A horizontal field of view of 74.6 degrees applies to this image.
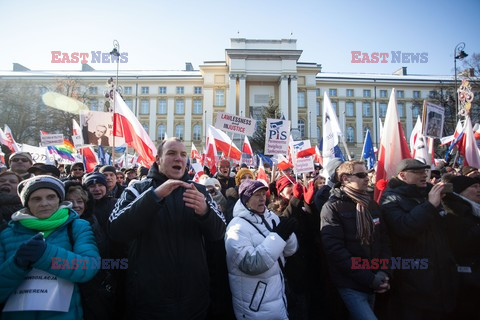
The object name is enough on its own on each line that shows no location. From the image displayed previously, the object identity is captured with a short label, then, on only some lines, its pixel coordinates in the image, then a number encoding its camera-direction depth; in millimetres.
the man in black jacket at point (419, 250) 2904
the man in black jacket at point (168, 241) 2195
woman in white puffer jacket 2639
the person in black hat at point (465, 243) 3135
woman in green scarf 2064
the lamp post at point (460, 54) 12398
